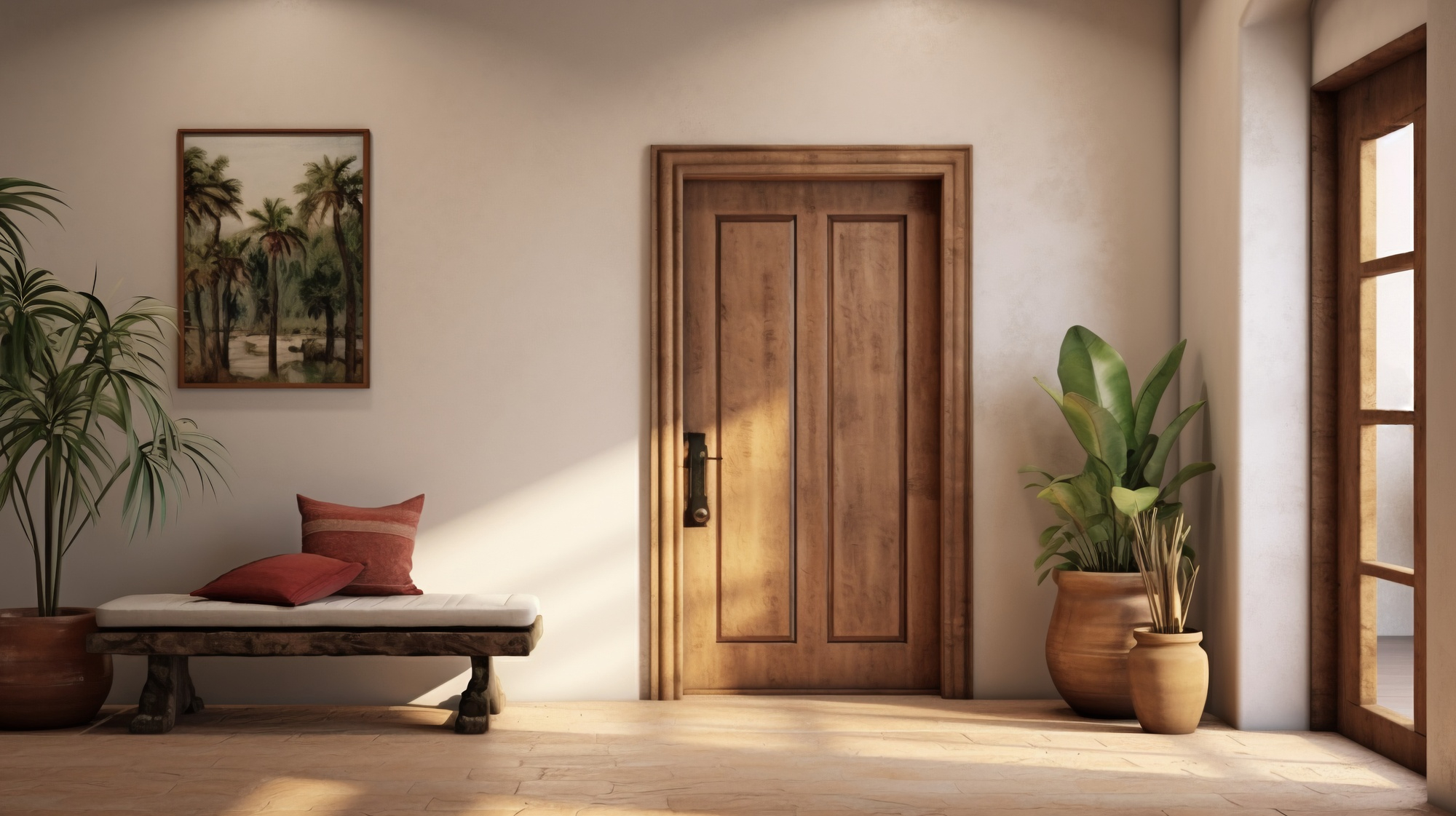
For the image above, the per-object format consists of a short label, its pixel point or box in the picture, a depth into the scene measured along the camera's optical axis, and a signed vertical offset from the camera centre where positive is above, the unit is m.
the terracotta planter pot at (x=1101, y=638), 4.16 -0.88
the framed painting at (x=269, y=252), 4.59 +0.65
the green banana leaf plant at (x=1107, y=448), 4.20 -0.16
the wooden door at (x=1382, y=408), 3.68 +0.00
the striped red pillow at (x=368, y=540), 4.27 -0.52
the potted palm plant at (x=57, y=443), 3.95 -0.14
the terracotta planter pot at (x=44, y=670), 3.98 -0.96
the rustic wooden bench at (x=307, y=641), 3.90 -0.84
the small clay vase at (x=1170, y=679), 3.94 -0.98
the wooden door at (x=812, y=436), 4.75 -0.13
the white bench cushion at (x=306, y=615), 3.90 -0.74
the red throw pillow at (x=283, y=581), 3.93 -0.64
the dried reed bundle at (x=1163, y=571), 3.99 -0.60
